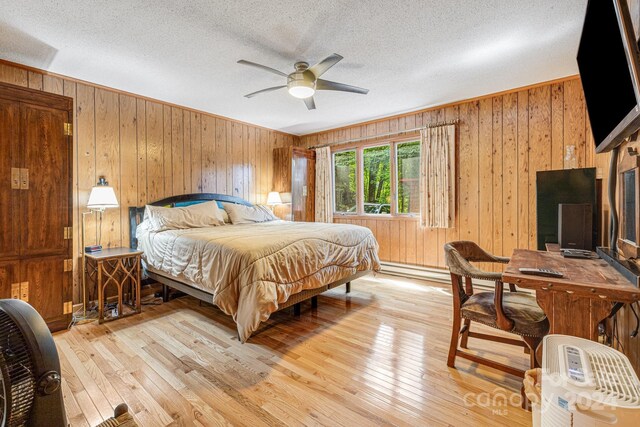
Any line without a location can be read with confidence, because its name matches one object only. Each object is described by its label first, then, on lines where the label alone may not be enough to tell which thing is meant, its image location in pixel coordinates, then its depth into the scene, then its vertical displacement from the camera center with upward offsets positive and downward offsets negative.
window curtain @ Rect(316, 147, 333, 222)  5.77 +0.52
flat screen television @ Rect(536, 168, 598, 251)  2.96 +0.19
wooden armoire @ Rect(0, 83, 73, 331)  2.48 +0.11
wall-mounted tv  1.24 +0.73
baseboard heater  4.12 -0.94
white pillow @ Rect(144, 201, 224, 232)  3.53 -0.05
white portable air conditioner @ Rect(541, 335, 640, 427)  0.86 -0.56
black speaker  2.27 -0.11
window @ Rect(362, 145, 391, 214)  5.18 +0.60
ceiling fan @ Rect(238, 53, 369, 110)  2.71 +1.28
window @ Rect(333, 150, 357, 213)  5.64 +0.62
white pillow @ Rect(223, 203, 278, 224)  4.39 -0.02
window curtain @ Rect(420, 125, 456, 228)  4.31 +0.53
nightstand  2.97 -0.67
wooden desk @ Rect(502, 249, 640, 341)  1.26 -0.37
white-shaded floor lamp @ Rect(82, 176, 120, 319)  3.11 +0.10
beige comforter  2.33 -0.45
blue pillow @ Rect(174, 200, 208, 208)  4.14 +0.14
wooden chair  1.71 -0.62
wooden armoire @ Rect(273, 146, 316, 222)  5.54 +0.65
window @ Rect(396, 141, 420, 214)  4.83 +0.62
